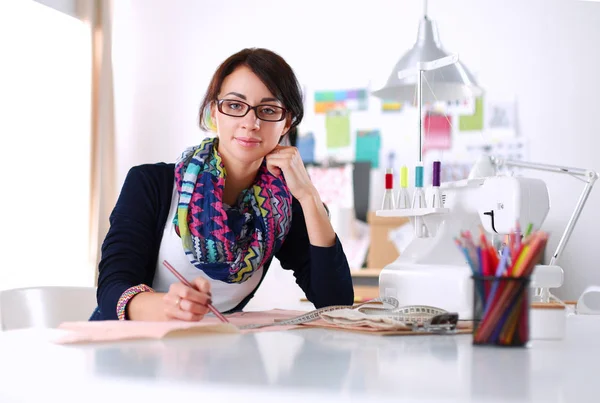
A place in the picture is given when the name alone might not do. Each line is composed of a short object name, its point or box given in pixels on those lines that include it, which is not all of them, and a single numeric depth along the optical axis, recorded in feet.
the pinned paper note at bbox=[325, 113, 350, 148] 15.07
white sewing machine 4.91
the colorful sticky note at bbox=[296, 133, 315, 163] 15.24
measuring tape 3.77
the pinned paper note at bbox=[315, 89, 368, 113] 14.98
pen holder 3.01
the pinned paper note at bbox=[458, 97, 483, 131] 14.58
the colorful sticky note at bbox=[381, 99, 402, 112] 14.69
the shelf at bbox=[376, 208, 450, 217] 5.39
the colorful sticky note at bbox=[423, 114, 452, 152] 14.57
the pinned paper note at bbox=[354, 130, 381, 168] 14.78
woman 5.52
